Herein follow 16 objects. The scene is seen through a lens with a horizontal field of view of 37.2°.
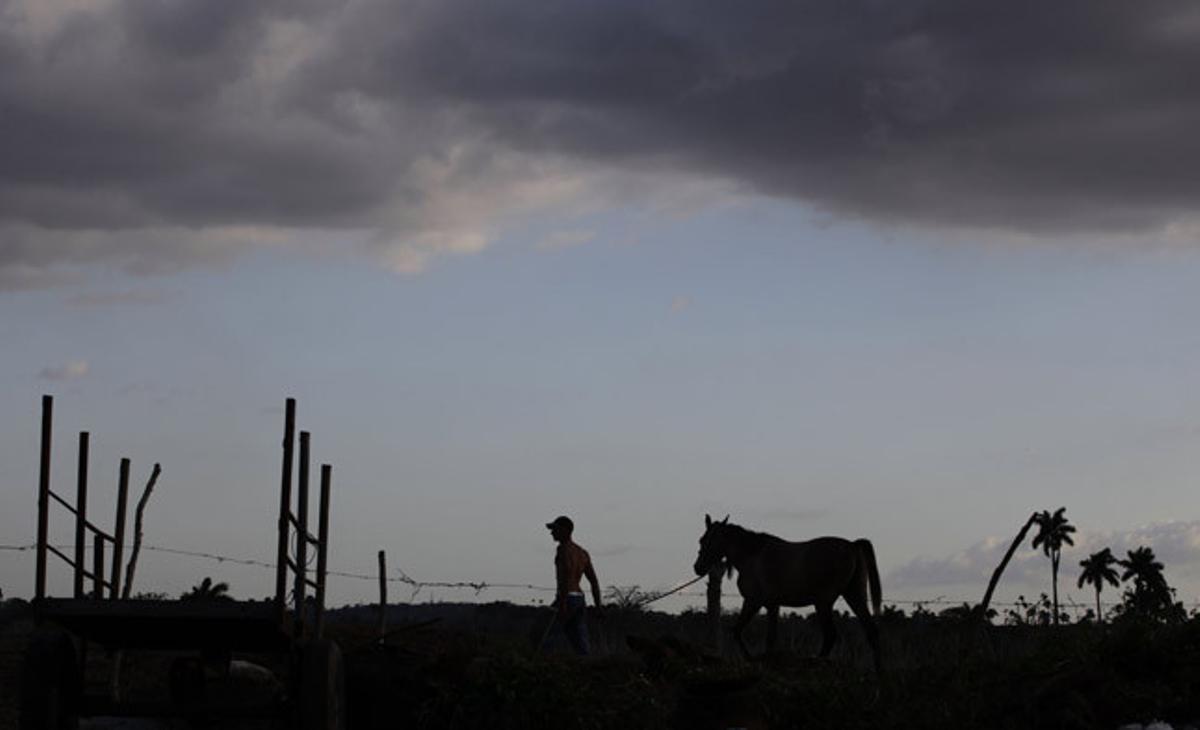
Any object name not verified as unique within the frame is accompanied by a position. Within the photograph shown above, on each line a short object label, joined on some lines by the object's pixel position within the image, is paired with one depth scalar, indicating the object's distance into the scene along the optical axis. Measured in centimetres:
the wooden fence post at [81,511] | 1434
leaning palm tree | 1649
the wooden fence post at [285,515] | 1313
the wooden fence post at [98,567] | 1497
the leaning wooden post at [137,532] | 2042
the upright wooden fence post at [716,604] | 2262
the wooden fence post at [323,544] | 1432
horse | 2383
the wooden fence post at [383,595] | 2342
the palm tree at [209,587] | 6228
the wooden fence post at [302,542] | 1357
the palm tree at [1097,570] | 12619
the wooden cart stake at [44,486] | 1385
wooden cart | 1331
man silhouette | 1925
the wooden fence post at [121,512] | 1703
